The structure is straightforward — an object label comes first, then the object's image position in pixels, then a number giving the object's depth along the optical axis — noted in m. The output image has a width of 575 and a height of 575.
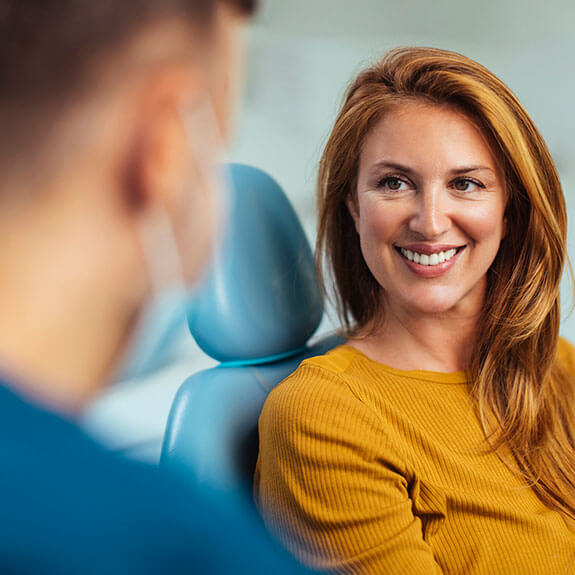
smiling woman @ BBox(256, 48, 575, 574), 0.92
